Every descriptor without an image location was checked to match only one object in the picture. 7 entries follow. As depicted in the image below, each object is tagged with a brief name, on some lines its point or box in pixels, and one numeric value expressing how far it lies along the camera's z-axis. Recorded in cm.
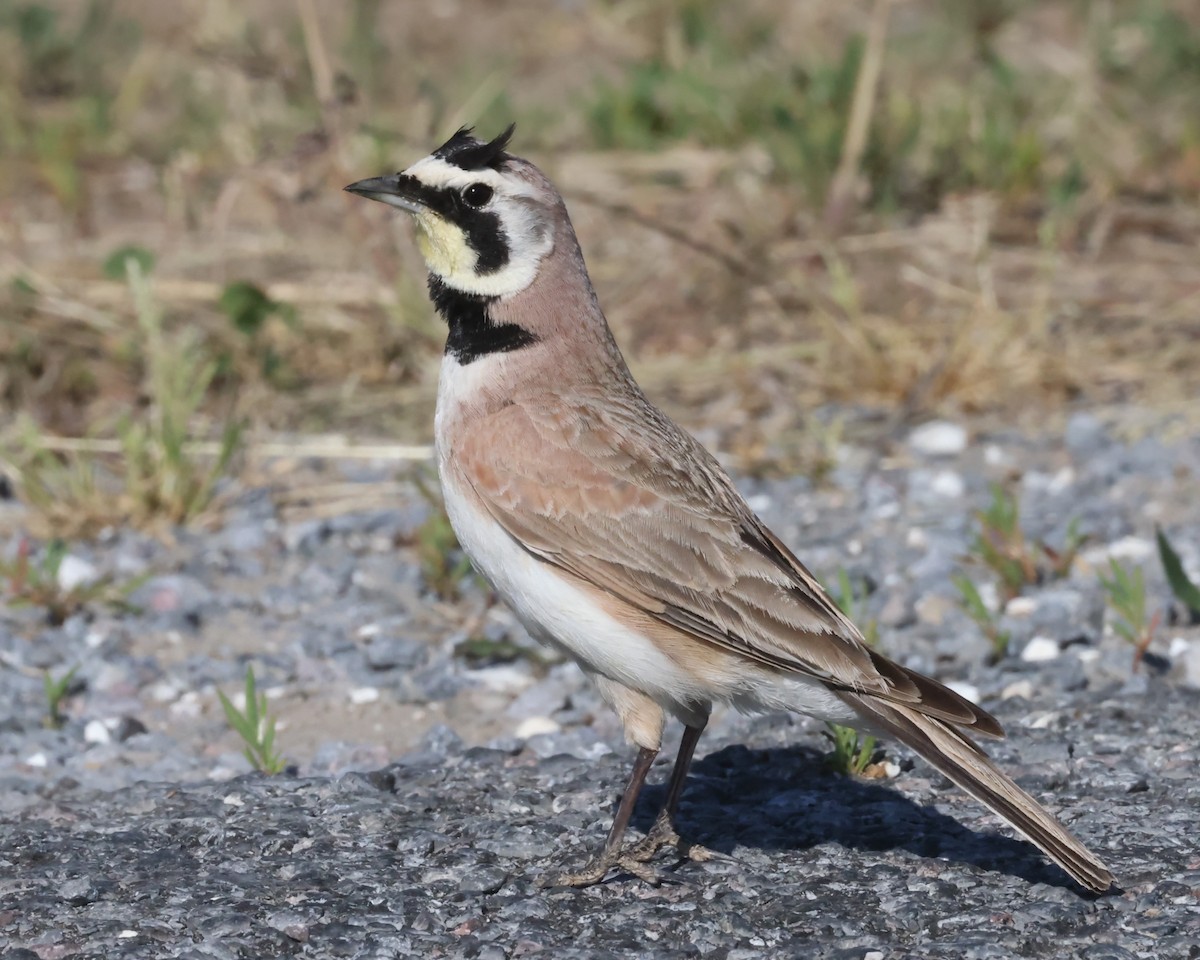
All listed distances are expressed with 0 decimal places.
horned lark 736
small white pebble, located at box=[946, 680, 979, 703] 996
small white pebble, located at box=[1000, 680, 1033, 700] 982
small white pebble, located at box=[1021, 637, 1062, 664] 1035
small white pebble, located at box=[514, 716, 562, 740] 999
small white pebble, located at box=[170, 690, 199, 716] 1041
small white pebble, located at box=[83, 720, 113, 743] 1002
